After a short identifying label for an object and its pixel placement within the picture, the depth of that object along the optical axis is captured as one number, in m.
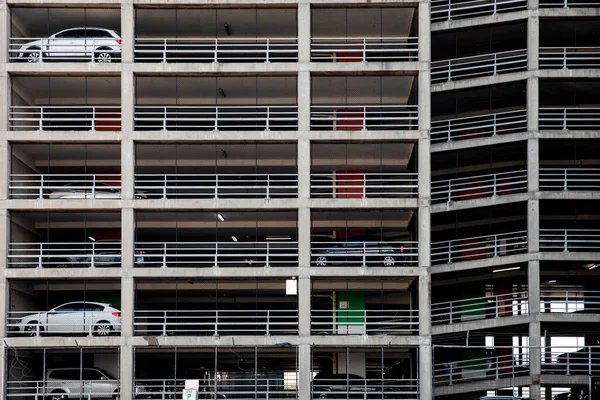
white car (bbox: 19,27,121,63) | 46.94
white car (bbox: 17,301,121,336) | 45.31
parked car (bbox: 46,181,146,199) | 46.34
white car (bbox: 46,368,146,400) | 44.34
